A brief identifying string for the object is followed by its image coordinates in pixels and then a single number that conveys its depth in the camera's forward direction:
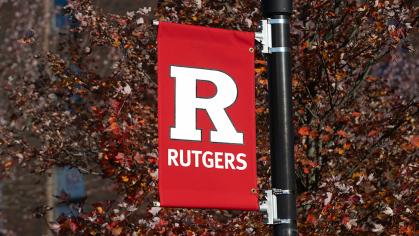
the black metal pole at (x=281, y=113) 7.71
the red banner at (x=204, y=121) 7.63
